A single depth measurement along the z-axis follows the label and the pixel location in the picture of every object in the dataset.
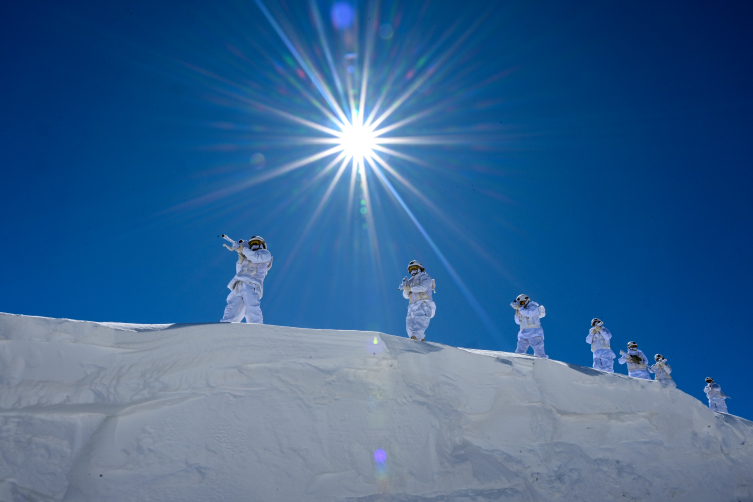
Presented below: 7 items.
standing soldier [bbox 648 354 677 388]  11.49
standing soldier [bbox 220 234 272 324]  6.56
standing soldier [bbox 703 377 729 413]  13.70
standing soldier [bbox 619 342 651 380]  10.20
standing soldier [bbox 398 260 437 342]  7.30
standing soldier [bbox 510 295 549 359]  8.33
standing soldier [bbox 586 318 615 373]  10.27
